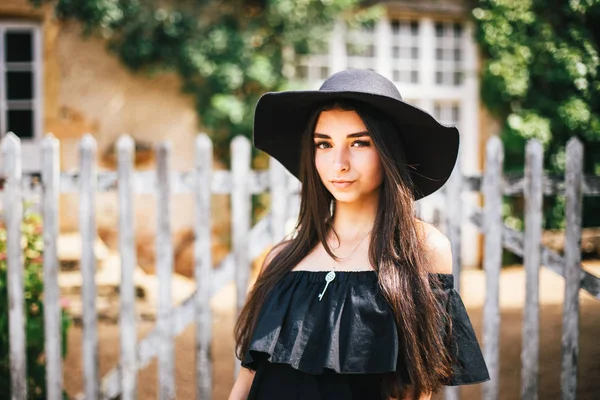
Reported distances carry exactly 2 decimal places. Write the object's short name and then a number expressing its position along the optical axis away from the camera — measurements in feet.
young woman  5.11
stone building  24.03
